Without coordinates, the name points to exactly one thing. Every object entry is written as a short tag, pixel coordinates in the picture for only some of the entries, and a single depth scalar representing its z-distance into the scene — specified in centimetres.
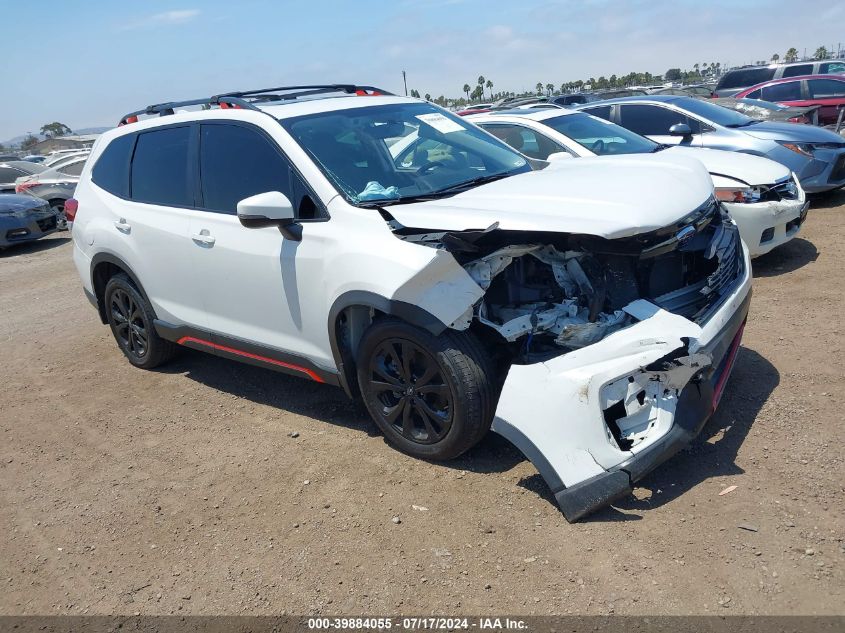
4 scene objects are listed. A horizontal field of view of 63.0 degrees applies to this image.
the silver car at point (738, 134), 850
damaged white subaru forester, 310
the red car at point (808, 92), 1547
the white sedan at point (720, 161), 620
